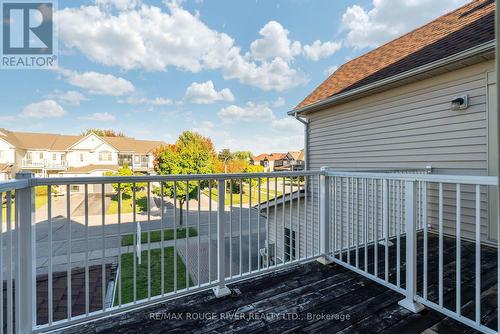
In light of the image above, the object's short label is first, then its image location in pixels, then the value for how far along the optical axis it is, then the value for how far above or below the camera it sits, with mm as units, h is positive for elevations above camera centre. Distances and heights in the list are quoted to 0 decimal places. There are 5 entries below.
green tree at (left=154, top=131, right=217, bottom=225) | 13406 +159
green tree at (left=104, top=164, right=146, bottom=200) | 14575 -503
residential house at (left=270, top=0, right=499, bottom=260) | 3439 +996
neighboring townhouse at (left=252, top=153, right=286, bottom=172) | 43194 +1098
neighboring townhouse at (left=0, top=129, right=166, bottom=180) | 22358 +1294
